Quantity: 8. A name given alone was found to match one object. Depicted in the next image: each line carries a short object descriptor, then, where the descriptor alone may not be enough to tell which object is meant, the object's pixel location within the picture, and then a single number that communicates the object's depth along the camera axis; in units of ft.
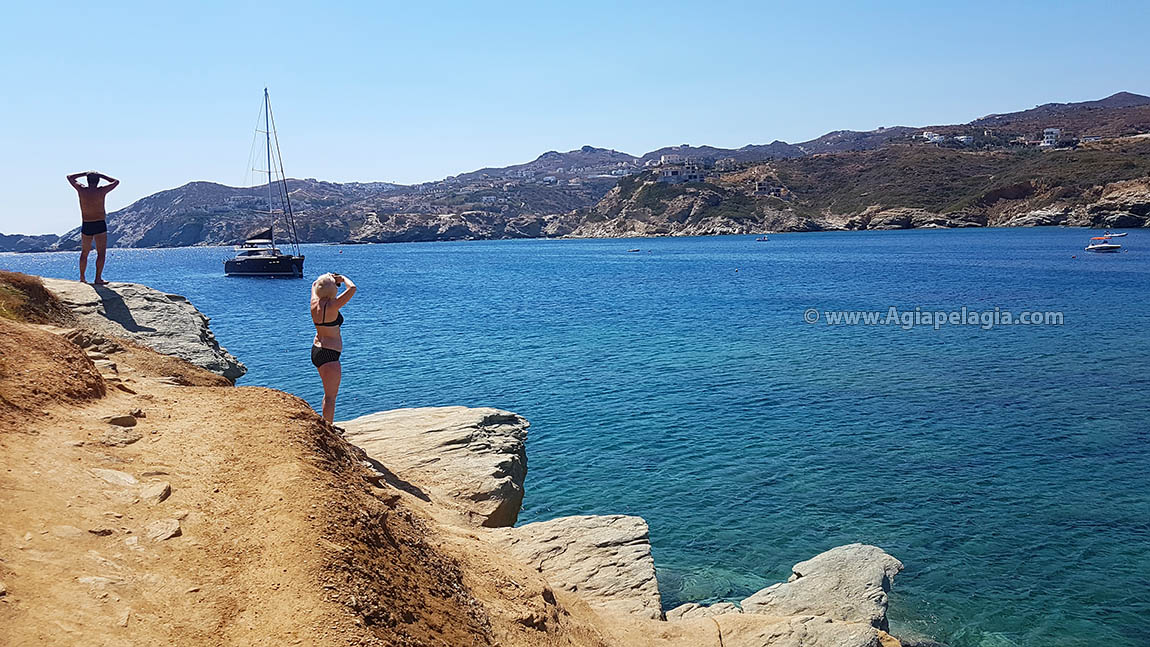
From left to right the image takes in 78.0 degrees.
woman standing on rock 34.37
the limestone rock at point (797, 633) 27.84
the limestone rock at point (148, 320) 48.03
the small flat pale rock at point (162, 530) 18.13
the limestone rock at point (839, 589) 33.86
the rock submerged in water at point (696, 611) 31.81
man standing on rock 50.62
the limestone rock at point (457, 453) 38.17
